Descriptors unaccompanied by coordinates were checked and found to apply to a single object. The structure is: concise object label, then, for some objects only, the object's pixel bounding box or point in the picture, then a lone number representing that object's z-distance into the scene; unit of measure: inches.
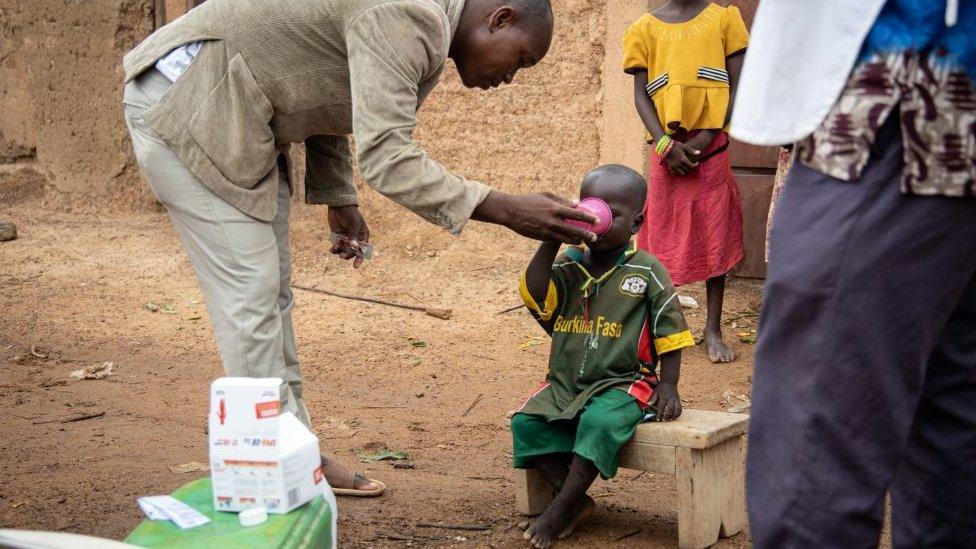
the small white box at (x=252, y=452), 89.2
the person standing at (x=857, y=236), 62.5
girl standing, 194.1
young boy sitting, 122.4
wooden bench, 119.5
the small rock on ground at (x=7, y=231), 277.7
